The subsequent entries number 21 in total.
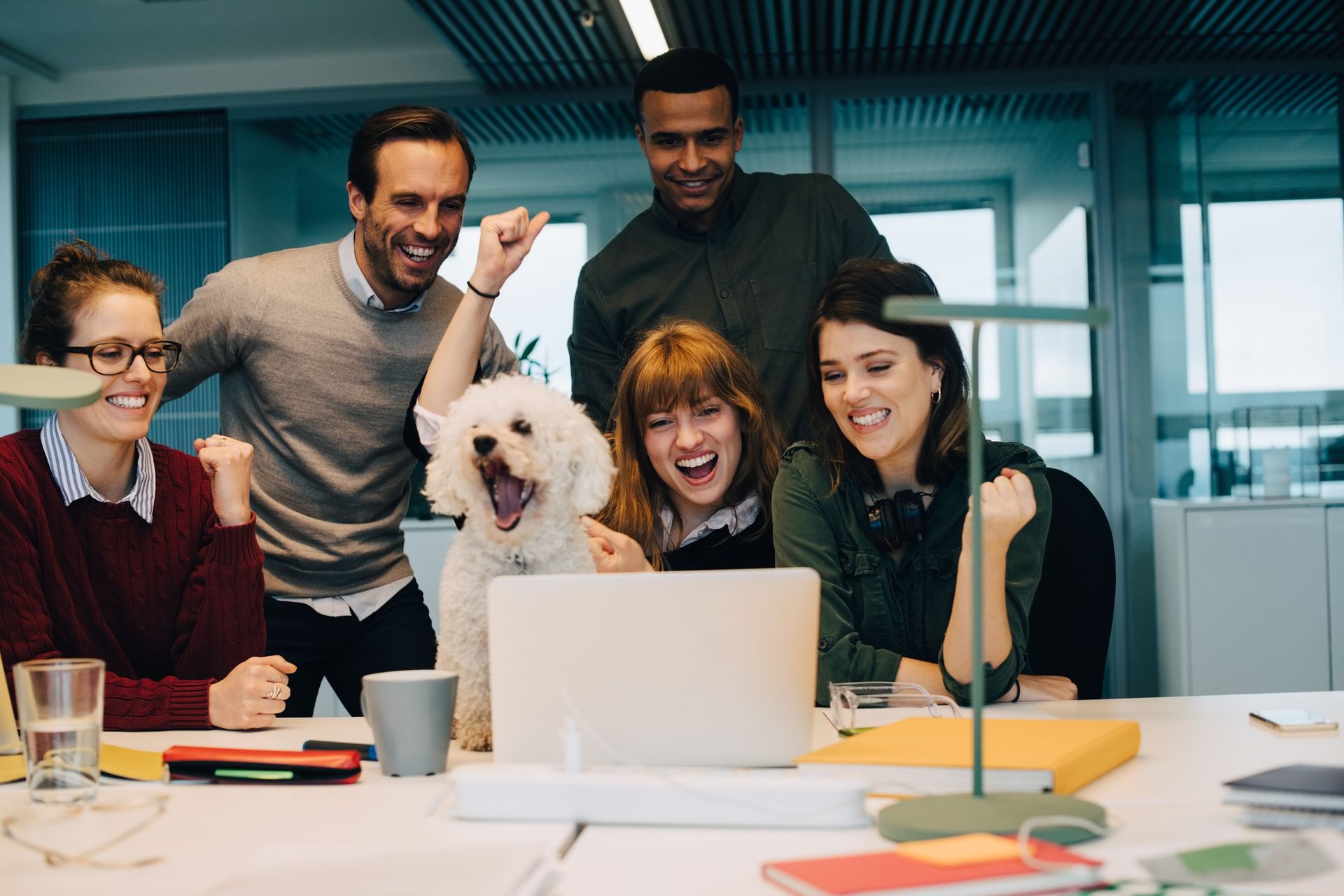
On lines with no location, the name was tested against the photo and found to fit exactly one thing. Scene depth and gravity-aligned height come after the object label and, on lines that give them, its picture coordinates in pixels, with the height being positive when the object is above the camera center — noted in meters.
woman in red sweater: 1.81 -0.04
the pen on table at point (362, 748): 1.46 -0.35
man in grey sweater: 2.37 +0.22
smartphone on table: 1.51 -0.35
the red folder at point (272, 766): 1.31 -0.33
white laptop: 1.17 -0.19
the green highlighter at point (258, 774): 1.32 -0.34
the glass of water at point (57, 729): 1.17 -0.25
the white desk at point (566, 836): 0.97 -0.34
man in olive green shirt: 2.71 +0.55
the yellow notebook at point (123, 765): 1.35 -0.34
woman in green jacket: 1.89 -0.04
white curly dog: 1.49 -0.02
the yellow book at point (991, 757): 1.17 -0.31
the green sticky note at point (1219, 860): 0.94 -0.33
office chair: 2.10 -0.26
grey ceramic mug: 1.32 -0.28
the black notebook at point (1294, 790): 1.07 -0.31
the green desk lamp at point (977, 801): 1.03 -0.32
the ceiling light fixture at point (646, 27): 4.10 +1.68
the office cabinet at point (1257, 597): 4.27 -0.51
